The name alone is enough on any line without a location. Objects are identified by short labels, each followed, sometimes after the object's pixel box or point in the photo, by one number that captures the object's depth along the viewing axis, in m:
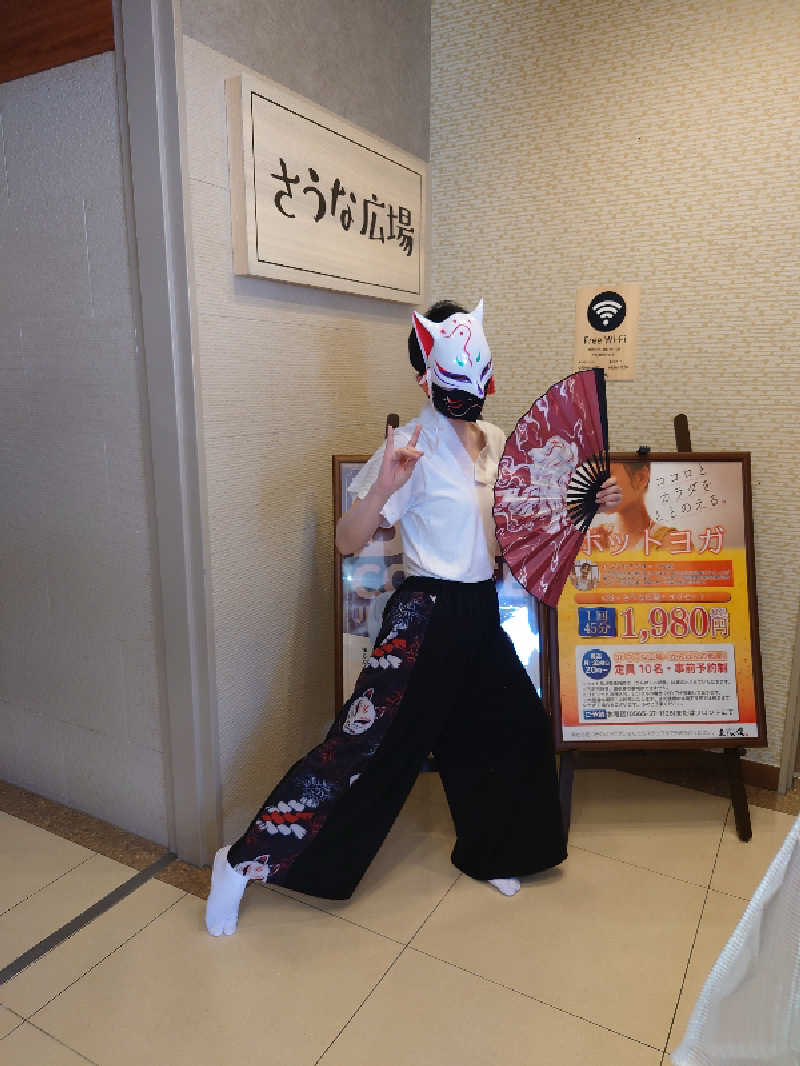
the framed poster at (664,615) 2.20
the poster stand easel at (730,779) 2.17
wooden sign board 1.83
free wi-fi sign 2.42
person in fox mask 1.72
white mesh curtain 1.01
